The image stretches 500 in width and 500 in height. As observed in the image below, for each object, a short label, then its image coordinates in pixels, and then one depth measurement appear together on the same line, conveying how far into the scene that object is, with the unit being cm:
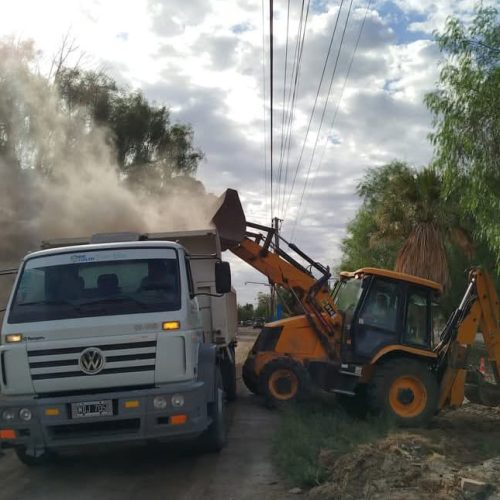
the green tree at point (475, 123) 1076
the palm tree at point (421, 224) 1820
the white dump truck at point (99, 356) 688
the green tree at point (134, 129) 2138
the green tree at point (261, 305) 7314
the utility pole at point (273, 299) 3991
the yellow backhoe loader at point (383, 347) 1080
